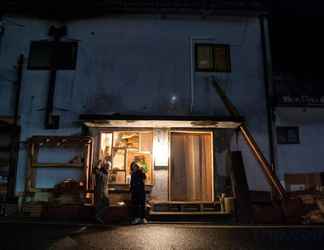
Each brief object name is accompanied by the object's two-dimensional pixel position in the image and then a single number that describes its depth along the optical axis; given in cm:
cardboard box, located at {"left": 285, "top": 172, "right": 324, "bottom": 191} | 1276
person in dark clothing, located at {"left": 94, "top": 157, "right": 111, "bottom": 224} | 971
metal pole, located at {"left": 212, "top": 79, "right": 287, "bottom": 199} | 1021
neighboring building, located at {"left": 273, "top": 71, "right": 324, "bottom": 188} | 1293
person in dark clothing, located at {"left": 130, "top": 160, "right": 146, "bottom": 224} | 957
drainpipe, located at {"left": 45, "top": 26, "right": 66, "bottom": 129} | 1279
